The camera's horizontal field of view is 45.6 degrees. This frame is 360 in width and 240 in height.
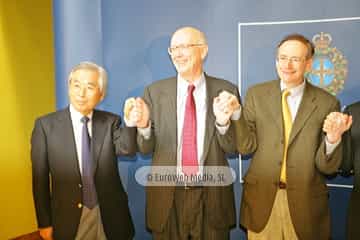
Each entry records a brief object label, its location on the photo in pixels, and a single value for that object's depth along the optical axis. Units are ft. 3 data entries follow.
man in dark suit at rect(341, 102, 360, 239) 7.50
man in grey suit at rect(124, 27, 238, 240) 8.07
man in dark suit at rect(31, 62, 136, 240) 8.23
